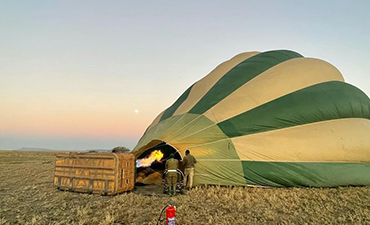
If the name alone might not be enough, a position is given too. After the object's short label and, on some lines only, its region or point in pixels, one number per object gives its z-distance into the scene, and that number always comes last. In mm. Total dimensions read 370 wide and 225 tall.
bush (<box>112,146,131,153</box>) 9469
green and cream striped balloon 7668
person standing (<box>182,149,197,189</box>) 7801
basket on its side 7324
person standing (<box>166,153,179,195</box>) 7633
